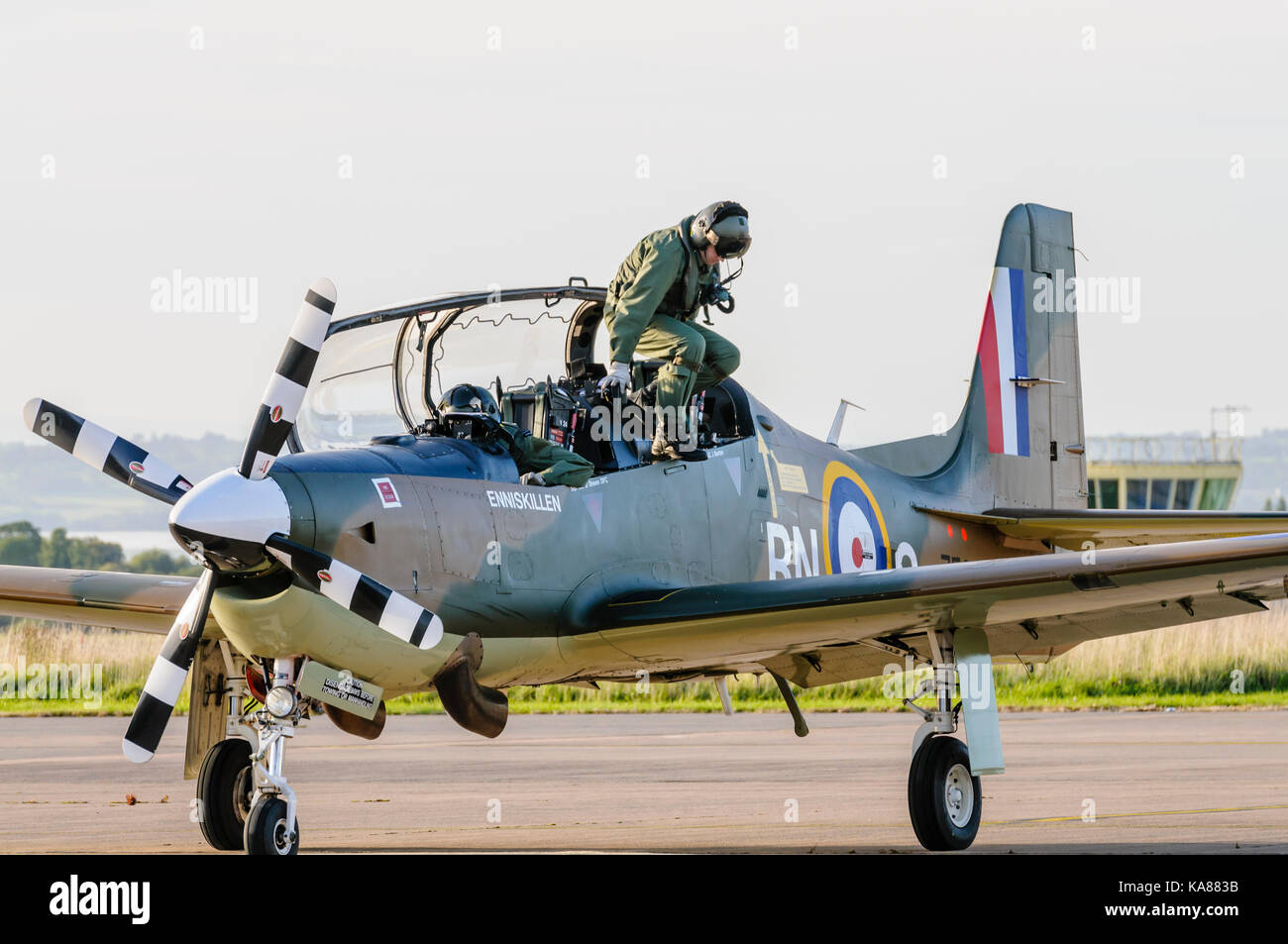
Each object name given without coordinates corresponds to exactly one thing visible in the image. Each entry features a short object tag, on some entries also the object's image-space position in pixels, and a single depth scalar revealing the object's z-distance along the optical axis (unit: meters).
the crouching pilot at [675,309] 21.47
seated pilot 19.87
